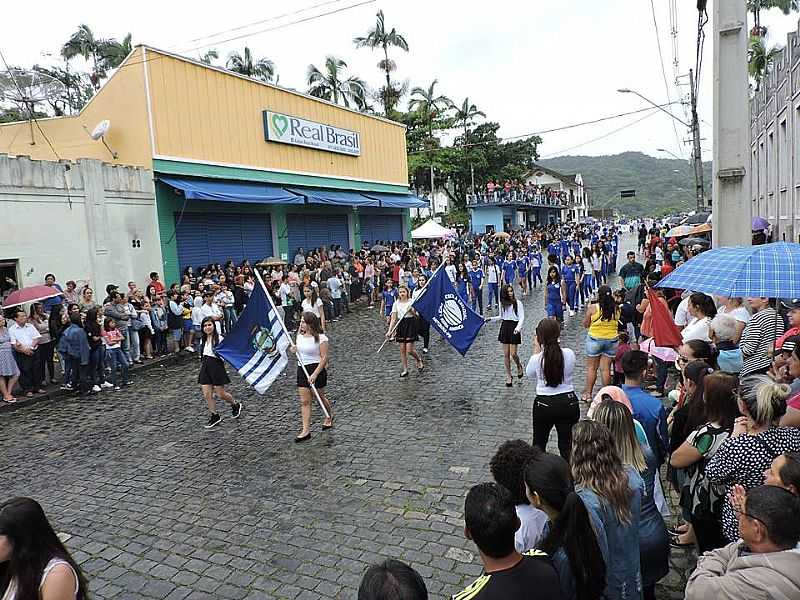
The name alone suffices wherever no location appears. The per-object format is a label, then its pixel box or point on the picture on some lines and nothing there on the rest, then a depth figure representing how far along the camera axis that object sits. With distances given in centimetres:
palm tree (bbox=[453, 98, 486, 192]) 5466
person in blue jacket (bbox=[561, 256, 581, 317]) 1647
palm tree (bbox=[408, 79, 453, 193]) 4738
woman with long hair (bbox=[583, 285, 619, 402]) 787
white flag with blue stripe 808
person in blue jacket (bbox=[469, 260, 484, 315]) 1846
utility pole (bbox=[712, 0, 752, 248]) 755
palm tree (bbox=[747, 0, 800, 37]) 3581
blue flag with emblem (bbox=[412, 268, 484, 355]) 960
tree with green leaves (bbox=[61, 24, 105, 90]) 4422
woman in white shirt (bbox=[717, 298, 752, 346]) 637
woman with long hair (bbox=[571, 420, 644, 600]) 288
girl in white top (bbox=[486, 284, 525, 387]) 915
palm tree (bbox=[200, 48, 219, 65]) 4531
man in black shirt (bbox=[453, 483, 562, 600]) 232
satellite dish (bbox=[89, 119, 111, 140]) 1714
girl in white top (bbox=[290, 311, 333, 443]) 738
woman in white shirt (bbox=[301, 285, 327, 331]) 1345
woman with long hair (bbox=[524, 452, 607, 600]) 261
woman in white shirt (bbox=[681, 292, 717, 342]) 662
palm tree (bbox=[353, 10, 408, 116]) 4296
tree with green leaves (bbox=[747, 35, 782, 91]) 3002
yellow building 1775
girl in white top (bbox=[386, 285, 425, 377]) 1029
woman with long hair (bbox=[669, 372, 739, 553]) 363
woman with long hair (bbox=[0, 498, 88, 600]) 262
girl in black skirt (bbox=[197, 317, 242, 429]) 815
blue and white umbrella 489
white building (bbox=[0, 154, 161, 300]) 1348
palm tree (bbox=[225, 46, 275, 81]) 4647
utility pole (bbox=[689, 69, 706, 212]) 2523
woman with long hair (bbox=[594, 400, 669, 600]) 329
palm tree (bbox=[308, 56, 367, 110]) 4462
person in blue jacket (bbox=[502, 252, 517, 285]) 1928
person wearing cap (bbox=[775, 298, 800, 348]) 540
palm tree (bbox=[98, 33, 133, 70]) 4478
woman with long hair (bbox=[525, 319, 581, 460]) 528
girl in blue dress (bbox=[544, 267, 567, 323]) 1288
